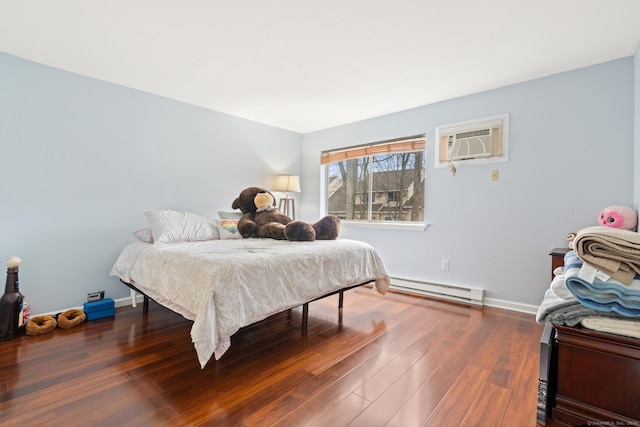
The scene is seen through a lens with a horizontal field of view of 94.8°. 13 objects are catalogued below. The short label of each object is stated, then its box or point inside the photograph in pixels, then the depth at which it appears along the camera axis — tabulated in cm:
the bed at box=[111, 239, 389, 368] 168
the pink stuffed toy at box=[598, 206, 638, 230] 217
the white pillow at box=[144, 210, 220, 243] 276
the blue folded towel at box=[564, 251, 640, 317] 108
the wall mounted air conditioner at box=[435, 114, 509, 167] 297
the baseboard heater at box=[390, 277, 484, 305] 309
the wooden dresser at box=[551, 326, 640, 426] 111
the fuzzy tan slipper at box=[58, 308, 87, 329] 241
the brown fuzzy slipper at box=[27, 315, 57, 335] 228
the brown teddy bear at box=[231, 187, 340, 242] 287
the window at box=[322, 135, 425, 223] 375
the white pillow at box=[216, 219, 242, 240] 314
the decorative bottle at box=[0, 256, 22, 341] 220
